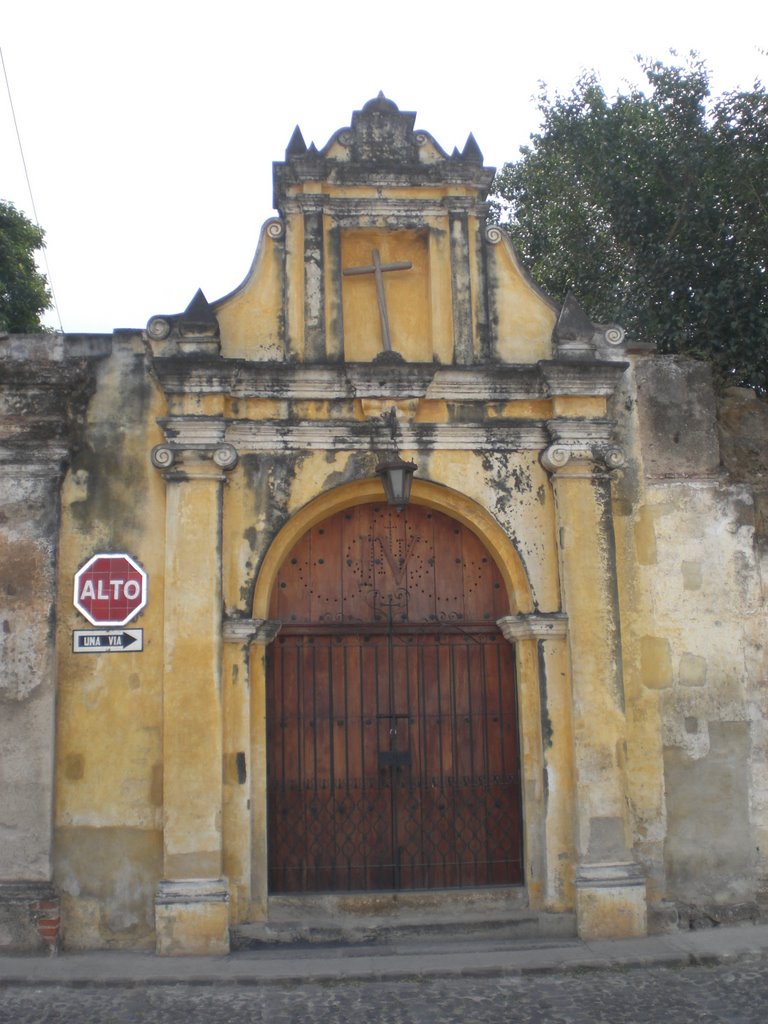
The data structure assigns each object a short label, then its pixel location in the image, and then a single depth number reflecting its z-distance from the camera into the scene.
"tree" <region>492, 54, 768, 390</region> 10.55
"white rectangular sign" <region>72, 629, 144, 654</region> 7.34
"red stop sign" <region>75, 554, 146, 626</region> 7.37
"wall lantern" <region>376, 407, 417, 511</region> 7.49
